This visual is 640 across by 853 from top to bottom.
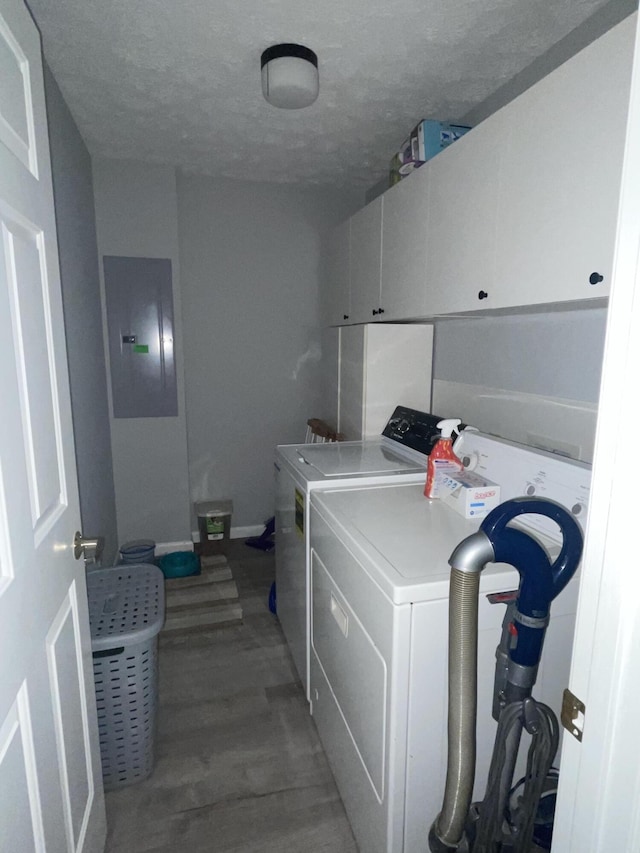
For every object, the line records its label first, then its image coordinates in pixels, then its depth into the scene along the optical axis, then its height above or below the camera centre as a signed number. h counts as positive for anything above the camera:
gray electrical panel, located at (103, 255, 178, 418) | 2.93 +0.09
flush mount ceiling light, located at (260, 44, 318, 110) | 1.71 +1.01
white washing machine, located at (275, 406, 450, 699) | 1.82 -0.48
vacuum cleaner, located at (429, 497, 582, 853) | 0.97 -0.69
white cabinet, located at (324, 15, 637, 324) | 1.02 +0.42
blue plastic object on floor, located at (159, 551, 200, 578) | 2.96 -1.34
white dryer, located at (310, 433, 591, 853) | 1.10 -0.73
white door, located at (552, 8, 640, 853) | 0.55 -0.32
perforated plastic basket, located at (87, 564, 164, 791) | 1.51 -1.06
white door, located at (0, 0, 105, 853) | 0.79 -0.32
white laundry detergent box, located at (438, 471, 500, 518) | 1.48 -0.45
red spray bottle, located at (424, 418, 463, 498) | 1.64 -0.39
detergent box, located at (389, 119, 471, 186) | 1.87 +0.85
